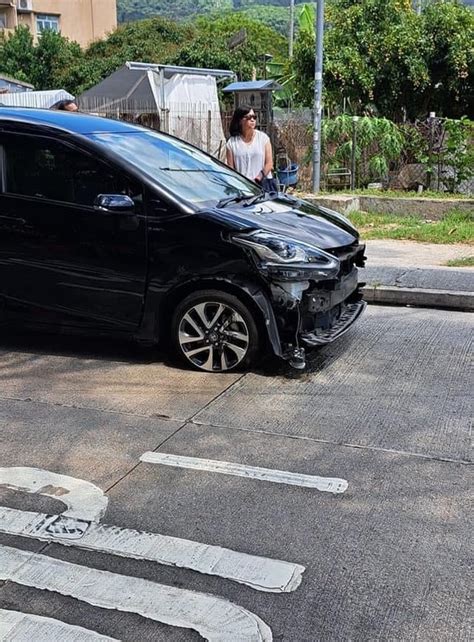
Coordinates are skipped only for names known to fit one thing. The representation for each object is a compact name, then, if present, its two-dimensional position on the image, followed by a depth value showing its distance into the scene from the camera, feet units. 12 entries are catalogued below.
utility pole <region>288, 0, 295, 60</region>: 142.79
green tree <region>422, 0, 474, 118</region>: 62.18
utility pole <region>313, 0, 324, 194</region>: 46.65
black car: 18.28
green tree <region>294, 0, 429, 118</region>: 63.00
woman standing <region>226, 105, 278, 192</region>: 28.22
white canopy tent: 56.75
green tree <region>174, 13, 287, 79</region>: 137.08
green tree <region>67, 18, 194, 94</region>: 157.48
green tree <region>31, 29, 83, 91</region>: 172.76
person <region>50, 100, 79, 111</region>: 28.83
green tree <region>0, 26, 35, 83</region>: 175.42
